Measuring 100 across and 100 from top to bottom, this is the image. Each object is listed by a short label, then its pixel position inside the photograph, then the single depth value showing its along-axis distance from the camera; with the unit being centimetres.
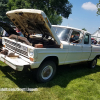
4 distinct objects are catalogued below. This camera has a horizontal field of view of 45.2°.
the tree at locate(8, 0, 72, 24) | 2012
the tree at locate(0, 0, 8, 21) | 2765
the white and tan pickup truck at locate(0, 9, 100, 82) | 375
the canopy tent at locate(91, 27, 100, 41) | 3847
